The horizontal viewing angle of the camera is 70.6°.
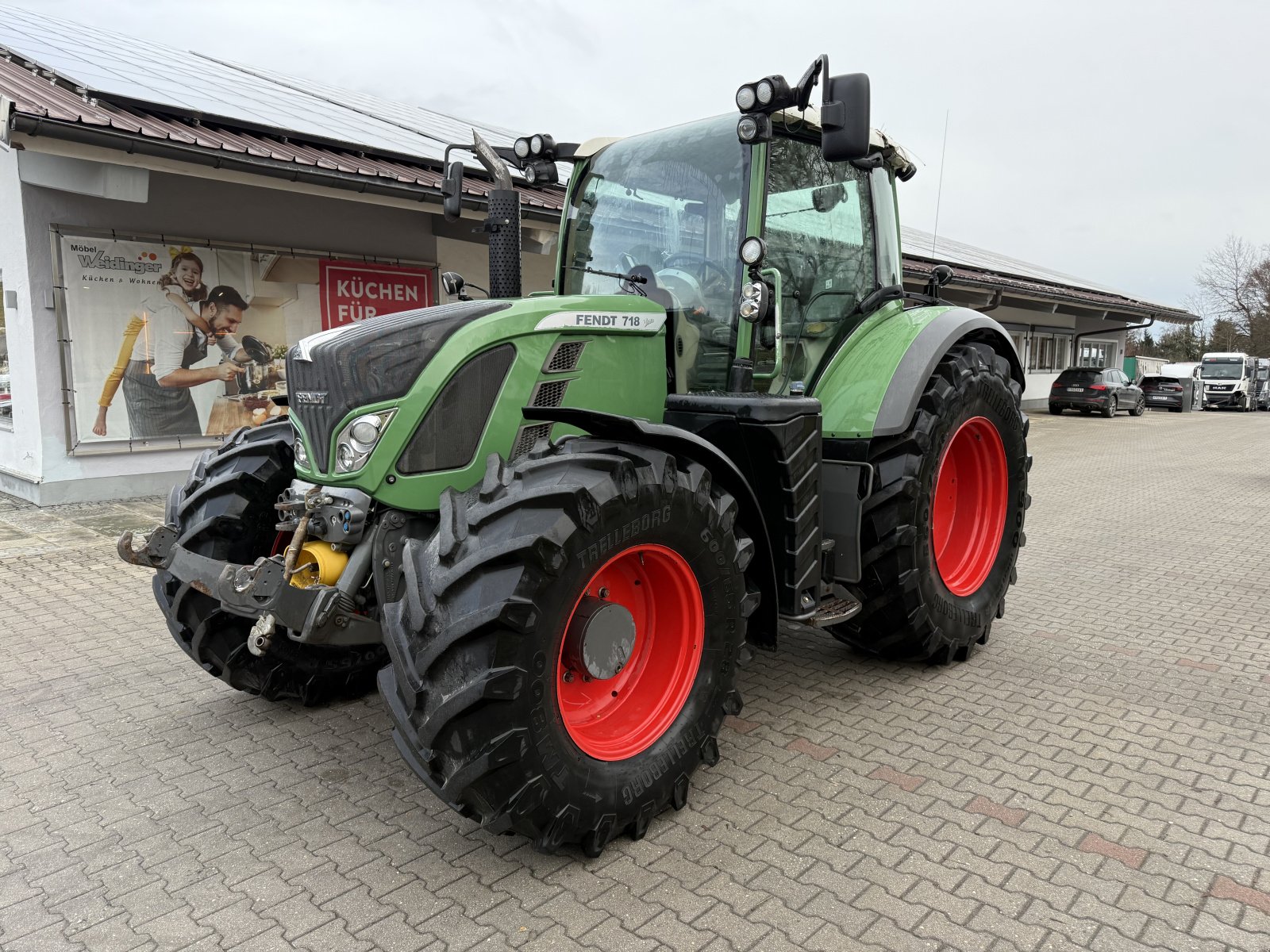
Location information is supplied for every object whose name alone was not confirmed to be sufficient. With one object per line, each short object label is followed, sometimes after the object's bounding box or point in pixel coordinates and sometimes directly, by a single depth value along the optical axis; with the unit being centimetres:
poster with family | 819
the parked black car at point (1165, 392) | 2973
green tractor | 242
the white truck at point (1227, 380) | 3139
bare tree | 4881
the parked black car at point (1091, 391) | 2402
